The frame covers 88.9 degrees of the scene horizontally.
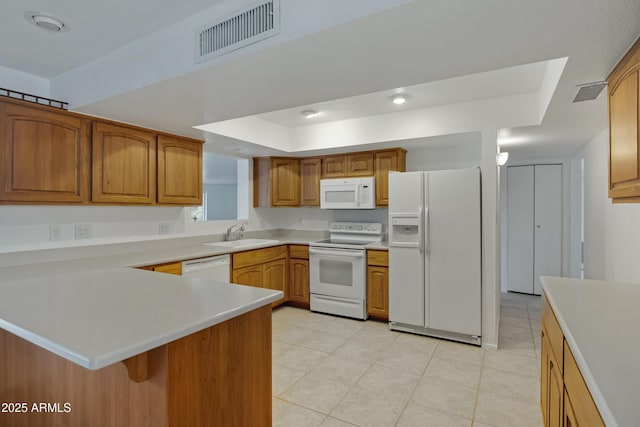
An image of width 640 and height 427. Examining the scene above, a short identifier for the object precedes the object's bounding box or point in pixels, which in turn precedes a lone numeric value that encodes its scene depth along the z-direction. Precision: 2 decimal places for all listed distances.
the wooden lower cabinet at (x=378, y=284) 3.65
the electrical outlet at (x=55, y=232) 2.55
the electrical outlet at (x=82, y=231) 2.71
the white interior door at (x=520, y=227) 4.70
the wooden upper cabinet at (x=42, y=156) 2.18
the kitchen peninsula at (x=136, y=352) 1.01
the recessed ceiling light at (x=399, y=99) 3.05
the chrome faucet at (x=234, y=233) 4.14
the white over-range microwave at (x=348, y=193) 3.94
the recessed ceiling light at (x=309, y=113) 3.51
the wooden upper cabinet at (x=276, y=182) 4.48
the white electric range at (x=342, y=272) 3.77
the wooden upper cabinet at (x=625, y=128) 1.43
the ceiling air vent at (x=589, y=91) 1.85
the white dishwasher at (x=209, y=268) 2.98
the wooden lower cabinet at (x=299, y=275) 4.21
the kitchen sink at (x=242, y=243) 3.70
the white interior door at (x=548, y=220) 4.55
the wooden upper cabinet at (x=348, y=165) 4.04
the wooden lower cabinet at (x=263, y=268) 3.55
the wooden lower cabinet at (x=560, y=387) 1.00
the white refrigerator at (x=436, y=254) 3.10
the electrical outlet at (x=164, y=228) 3.34
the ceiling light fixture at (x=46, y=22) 1.74
